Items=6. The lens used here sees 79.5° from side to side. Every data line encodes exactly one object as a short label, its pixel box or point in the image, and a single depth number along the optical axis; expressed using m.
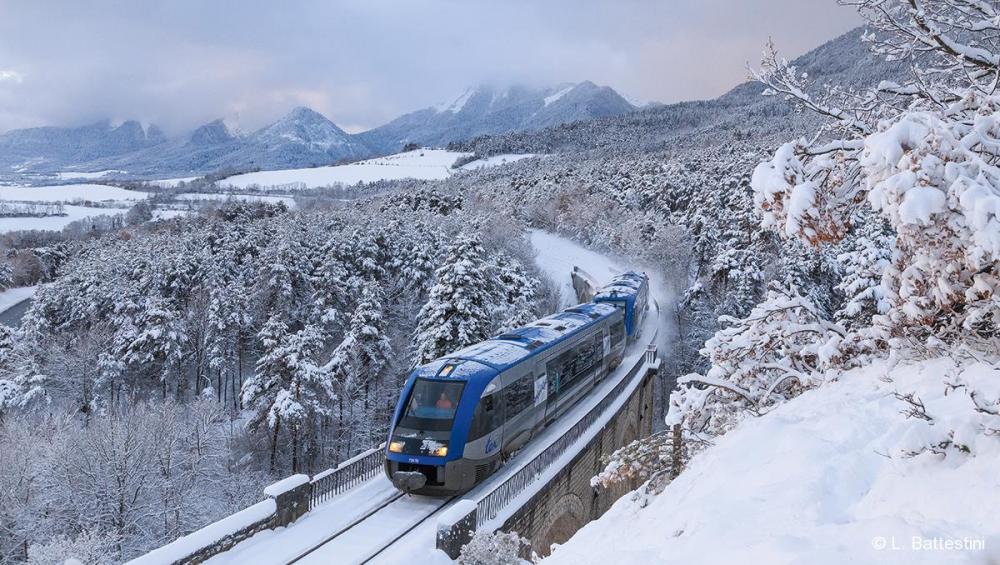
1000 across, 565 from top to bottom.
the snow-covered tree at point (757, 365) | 7.94
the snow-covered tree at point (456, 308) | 28.44
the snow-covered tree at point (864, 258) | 14.09
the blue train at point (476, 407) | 13.02
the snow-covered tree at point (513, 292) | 33.08
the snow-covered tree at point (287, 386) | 29.08
